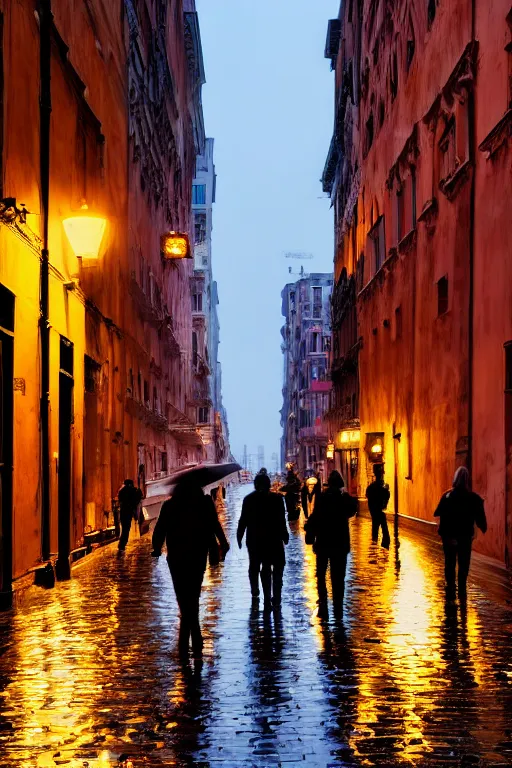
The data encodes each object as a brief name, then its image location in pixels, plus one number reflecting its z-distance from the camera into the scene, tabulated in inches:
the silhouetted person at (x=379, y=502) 1019.3
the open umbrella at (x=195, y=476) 409.1
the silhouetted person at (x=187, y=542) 398.0
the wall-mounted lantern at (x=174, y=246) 1879.9
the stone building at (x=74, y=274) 597.6
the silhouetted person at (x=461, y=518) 580.4
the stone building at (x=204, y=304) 3742.6
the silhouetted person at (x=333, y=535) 529.5
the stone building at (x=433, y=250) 780.6
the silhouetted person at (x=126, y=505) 965.2
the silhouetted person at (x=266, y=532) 551.2
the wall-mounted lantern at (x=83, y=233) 725.9
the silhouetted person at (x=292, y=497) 1514.5
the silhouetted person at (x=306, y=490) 1302.9
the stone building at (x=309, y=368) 4195.4
